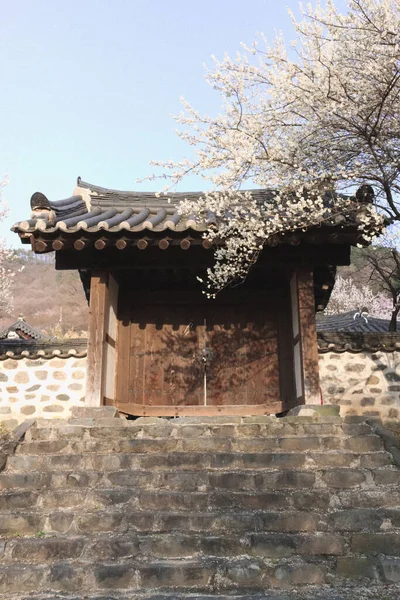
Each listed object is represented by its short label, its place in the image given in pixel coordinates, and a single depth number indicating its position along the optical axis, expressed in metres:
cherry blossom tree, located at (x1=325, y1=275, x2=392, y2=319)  27.11
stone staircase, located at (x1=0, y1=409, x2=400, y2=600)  3.29
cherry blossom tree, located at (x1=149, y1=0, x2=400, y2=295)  5.57
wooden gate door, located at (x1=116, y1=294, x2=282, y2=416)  7.08
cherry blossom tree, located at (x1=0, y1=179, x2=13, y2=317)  23.30
